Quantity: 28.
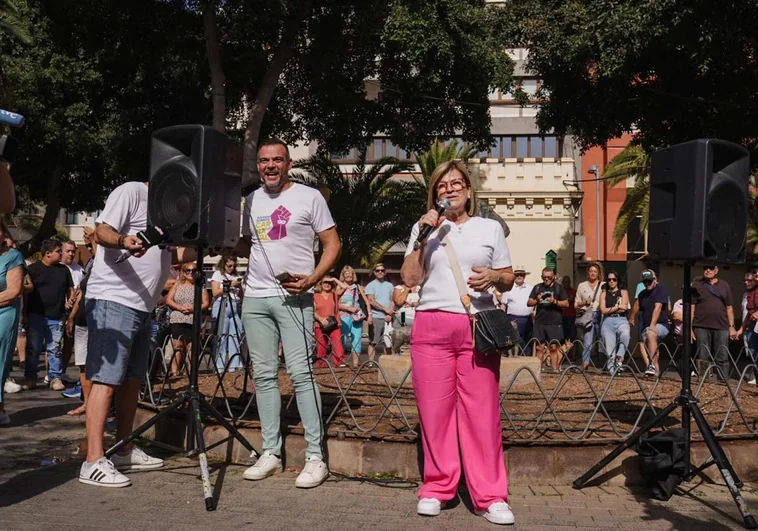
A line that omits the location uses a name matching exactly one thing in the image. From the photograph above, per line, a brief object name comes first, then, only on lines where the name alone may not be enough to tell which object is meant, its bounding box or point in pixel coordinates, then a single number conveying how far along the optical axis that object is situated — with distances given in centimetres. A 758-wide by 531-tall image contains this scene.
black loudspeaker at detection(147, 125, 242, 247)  516
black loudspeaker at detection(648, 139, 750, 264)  522
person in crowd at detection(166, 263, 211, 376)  1155
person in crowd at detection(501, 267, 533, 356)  1612
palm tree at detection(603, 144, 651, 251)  3359
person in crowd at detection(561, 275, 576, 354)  1669
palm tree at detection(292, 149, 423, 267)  2648
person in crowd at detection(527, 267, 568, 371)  1441
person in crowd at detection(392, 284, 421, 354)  1238
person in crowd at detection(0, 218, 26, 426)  786
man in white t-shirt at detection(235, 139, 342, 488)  557
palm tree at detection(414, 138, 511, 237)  3664
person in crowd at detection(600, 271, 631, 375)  1350
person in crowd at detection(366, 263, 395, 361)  1623
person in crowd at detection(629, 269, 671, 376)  1323
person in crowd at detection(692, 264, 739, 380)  1271
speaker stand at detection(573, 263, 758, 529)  503
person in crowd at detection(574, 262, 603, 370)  1519
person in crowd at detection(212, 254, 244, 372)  1314
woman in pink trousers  484
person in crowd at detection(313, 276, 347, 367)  1316
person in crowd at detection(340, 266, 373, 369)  1505
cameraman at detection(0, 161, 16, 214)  423
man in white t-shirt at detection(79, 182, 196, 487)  539
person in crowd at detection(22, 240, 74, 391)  1150
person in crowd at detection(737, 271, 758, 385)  1366
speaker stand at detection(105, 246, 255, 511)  521
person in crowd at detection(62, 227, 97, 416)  711
